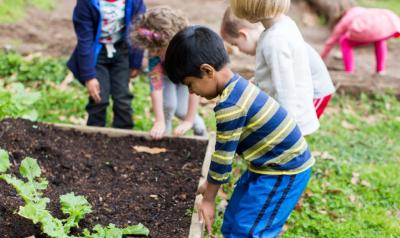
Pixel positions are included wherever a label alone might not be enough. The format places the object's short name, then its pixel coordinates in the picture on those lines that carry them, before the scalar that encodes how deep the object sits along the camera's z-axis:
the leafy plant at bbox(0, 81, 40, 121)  4.41
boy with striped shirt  2.72
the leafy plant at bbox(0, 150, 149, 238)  2.84
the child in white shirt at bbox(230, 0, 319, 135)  3.30
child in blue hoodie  4.56
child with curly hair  4.00
